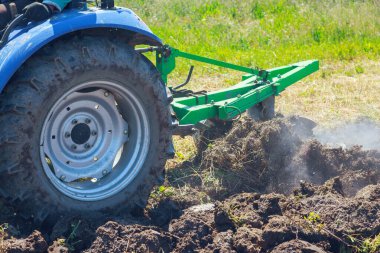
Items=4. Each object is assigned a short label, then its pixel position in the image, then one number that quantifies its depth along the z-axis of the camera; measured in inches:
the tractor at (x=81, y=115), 259.7
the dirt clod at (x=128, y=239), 256.9
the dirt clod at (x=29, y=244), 246.6
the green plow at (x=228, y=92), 357.0
